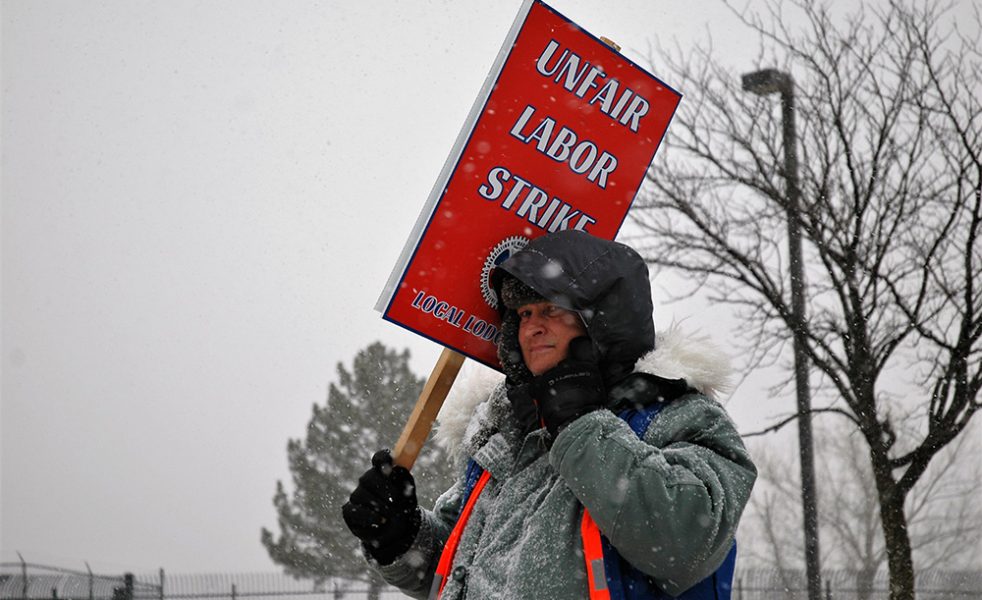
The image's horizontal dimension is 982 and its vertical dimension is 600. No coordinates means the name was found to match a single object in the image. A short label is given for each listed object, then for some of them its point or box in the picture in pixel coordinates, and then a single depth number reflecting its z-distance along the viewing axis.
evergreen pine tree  21.42
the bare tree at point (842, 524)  18.20
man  2.22
